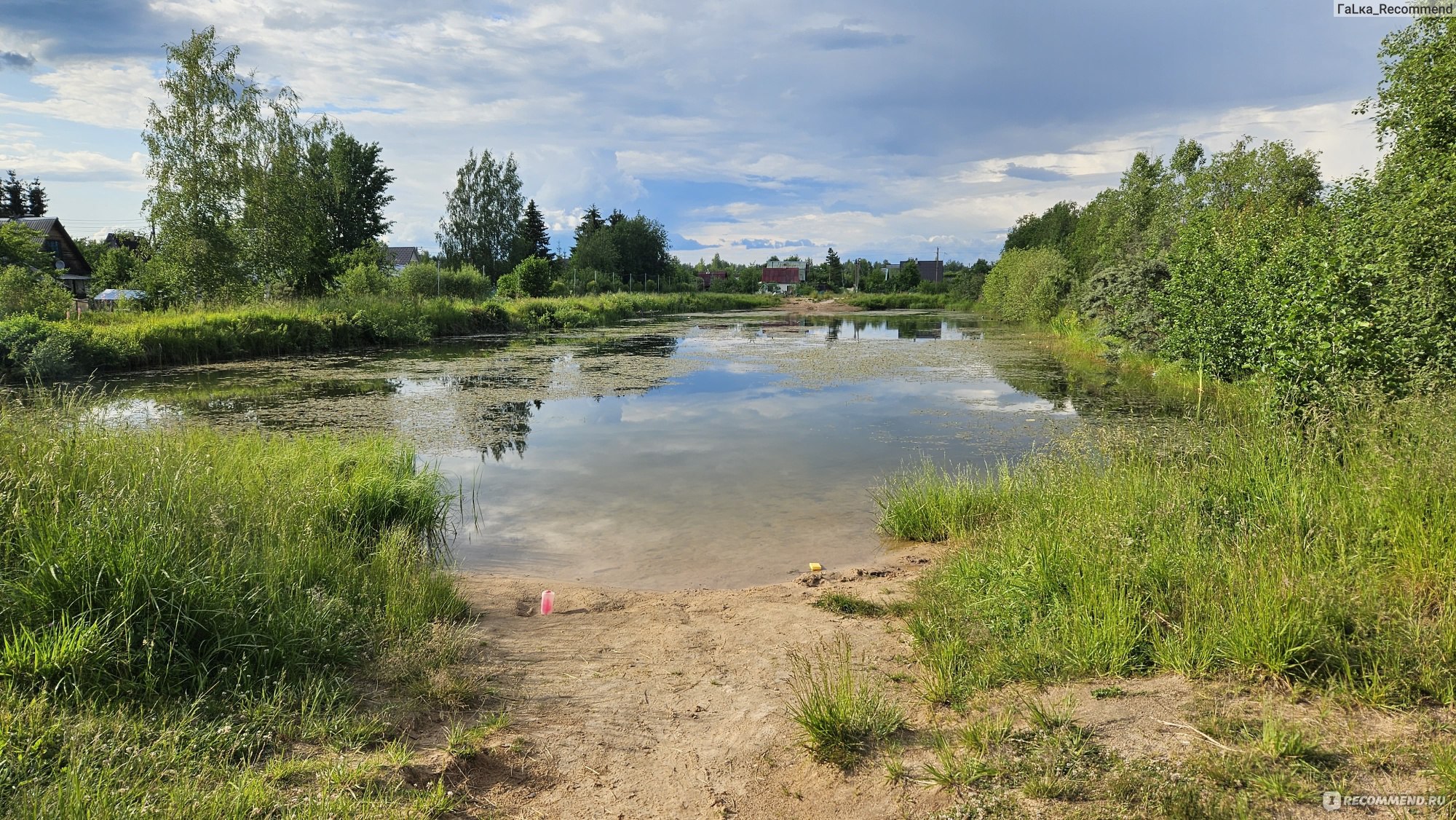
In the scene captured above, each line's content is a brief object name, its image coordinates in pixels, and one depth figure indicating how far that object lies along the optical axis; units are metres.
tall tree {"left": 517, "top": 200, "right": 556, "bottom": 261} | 66.19
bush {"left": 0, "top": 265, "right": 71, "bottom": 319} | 18.23
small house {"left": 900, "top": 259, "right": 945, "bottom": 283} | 106.82
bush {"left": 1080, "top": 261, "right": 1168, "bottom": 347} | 20.11
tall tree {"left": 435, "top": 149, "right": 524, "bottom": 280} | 57.34
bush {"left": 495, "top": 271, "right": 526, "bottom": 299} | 45.91
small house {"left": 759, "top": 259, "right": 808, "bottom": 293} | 110.94
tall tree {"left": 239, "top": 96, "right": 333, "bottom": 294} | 26.92
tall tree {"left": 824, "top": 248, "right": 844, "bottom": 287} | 97.75
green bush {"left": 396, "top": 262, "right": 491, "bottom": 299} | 33.88
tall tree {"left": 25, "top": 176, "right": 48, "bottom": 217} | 71.06
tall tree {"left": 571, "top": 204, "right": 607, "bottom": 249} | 82.62
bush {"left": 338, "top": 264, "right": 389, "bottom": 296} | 28.28
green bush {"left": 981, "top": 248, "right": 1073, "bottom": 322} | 37.78
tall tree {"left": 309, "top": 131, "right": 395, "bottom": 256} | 45.78
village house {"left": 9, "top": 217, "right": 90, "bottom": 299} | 44.97
